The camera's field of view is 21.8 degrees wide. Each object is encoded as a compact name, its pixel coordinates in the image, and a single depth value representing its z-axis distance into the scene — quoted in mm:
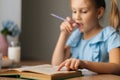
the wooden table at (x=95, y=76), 1388
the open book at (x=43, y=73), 1333
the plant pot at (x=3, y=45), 2591
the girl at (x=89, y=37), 1905
